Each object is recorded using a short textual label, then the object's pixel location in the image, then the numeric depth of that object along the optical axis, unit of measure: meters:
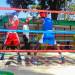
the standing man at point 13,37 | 6.34
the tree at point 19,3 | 12.23
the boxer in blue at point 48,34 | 6.08
